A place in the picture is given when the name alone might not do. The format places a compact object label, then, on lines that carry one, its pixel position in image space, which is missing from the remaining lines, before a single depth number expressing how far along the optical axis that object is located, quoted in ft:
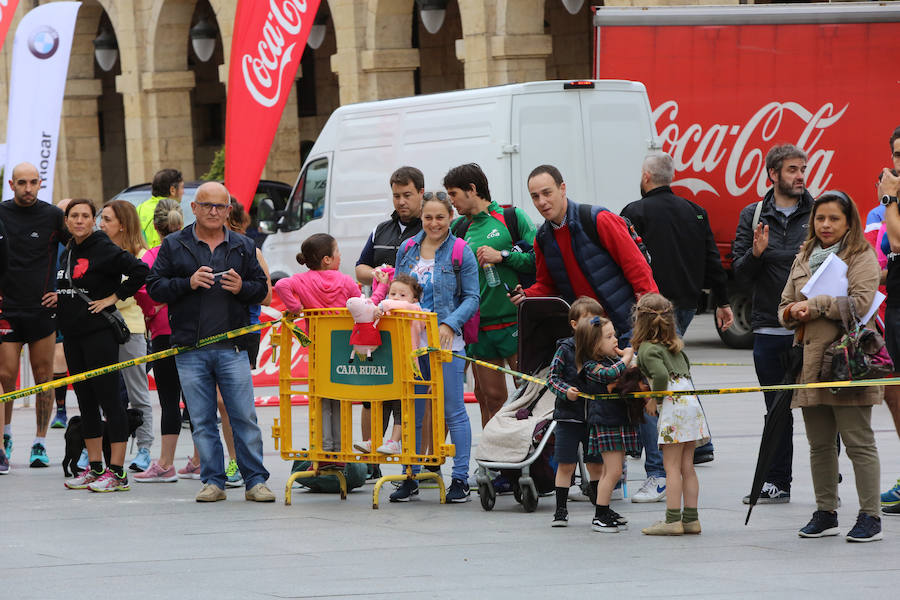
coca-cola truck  108.06
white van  100.63
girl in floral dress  48.11
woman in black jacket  60.95
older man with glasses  57.06
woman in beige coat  47.39
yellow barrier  55.47
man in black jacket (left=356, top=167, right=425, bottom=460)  60.08
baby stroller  53.62
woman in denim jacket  56.24
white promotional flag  104.17
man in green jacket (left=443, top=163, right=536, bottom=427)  59.26
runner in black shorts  66.59
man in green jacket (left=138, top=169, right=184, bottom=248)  79.30
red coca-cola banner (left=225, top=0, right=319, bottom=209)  100.63
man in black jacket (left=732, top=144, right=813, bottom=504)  54.44
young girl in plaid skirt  49.70
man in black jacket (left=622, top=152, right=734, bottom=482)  64.49
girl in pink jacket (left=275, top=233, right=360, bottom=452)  59.93
